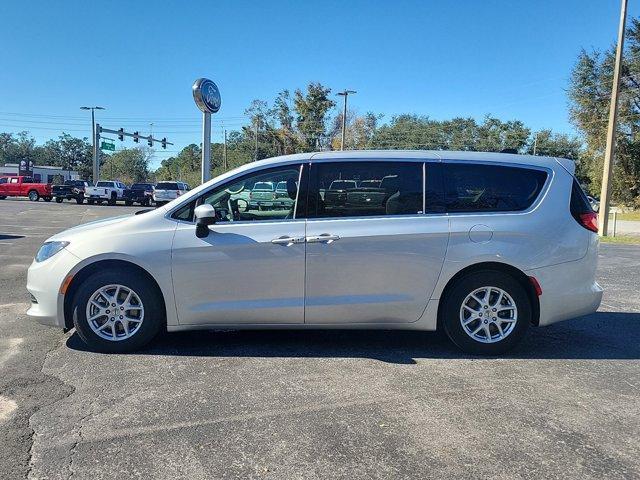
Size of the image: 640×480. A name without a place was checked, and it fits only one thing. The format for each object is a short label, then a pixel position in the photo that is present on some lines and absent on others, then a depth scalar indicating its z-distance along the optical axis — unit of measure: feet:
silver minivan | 15.15
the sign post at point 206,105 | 48.83
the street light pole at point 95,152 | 163.57
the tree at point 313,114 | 185.98
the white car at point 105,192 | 122.42
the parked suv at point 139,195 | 127.83
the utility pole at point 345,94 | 129.27
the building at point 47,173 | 254.47
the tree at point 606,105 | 110.63
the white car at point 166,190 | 113.60
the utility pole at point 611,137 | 57.16
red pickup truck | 131.13
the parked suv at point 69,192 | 127.40
